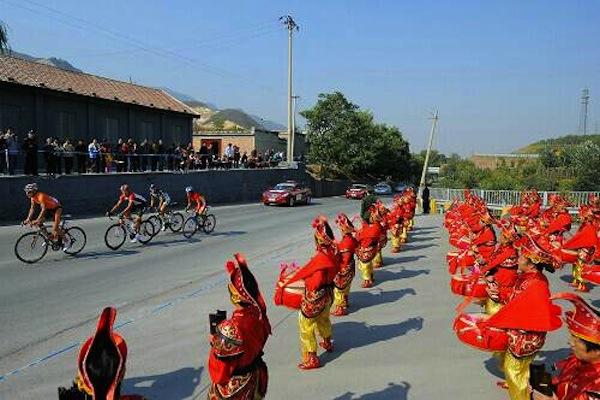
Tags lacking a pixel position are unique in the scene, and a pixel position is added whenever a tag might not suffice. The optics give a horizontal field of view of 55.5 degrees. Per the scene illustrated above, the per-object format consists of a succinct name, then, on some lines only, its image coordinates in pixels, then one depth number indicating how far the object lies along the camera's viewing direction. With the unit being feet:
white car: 176.01
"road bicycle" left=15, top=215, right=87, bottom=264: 44.88
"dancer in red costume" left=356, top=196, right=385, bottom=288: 36.52
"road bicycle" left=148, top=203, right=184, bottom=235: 60.46
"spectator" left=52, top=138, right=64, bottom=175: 76.28
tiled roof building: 84.17
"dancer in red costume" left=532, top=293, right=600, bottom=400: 11.79
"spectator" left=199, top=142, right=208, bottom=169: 113.80
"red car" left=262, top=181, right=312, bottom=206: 113.70
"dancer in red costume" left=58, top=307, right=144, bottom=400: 12.28
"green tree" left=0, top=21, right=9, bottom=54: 50.39
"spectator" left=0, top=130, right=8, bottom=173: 70.13
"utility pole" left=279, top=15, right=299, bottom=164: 147.64
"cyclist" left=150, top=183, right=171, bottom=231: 60.80
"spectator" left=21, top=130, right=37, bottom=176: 70.28
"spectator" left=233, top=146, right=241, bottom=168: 126.70
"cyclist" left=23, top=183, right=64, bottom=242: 45.10
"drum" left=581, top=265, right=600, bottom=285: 30.73
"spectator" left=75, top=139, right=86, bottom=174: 82.64
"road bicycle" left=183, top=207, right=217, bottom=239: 62.69
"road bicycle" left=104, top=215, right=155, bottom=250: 52.13
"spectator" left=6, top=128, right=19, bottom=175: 70.33
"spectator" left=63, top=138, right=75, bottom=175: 78.64
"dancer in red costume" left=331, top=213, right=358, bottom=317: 29.91
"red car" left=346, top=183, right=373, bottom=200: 151.84
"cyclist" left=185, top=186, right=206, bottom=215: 63.46
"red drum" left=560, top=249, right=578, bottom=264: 35.83
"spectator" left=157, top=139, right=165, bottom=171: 99.04
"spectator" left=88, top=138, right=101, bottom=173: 82.99
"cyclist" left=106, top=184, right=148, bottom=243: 54.13
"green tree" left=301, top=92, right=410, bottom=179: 187.83
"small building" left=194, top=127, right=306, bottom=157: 168.35
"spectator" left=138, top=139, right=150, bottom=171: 94.32
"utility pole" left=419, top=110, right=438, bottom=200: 107.42
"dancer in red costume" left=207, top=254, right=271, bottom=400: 13.53
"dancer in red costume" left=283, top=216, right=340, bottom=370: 22.00
